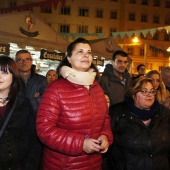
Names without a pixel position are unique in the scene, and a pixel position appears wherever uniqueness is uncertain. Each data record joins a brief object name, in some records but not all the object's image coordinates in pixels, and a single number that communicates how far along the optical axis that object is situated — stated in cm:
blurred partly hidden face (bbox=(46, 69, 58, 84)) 617
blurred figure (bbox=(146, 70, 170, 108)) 451
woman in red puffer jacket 241
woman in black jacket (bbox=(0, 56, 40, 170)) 247
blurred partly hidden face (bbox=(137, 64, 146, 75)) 812
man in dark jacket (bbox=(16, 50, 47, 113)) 385
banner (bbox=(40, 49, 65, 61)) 805
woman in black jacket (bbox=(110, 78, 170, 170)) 306
